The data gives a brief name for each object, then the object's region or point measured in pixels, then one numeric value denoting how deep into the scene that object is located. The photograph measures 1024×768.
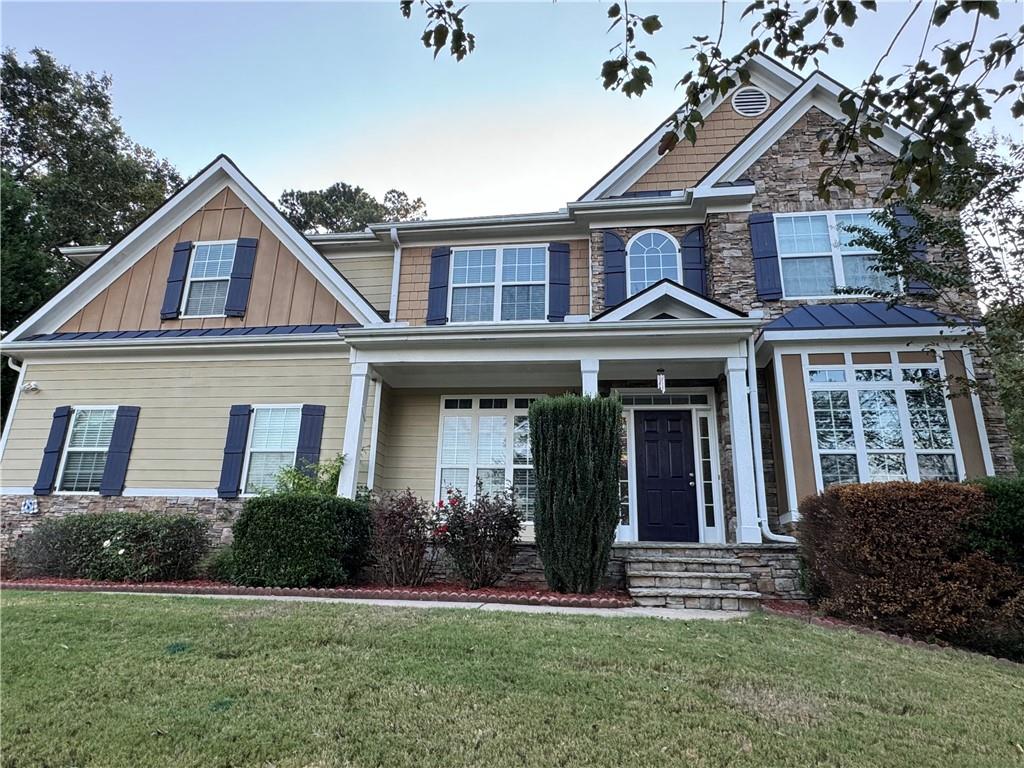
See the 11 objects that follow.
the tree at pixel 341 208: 27.39
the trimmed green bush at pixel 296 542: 6.93
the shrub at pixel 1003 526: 4.85
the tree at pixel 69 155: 19.38
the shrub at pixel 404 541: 7.20
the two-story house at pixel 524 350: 8.14
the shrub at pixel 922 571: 4.84
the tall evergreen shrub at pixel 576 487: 6.48
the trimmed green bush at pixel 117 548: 7.67
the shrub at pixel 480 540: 6.91
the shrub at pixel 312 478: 8.48
